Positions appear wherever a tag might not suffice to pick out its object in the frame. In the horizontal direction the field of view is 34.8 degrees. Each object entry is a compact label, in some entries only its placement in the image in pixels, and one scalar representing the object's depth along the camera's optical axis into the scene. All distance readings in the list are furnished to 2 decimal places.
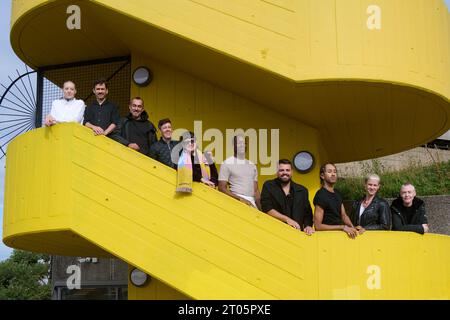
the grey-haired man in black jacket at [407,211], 8.09
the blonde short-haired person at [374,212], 7.91
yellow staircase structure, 7.35
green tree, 32.31
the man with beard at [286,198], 7.67
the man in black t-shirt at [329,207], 7.76
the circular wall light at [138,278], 9.81
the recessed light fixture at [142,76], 10.36
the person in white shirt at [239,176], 7.87
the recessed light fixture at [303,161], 9.89
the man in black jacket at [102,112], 8.13
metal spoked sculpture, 10.83
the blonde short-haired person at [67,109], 7.93
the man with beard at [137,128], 8.15
